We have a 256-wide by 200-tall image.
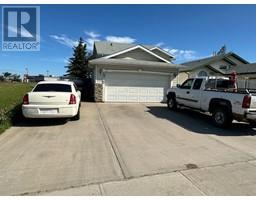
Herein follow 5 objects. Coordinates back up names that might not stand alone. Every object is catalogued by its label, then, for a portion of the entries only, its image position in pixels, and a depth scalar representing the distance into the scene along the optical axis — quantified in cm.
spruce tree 3925
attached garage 1500
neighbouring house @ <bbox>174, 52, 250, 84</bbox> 2225
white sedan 758
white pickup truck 719
